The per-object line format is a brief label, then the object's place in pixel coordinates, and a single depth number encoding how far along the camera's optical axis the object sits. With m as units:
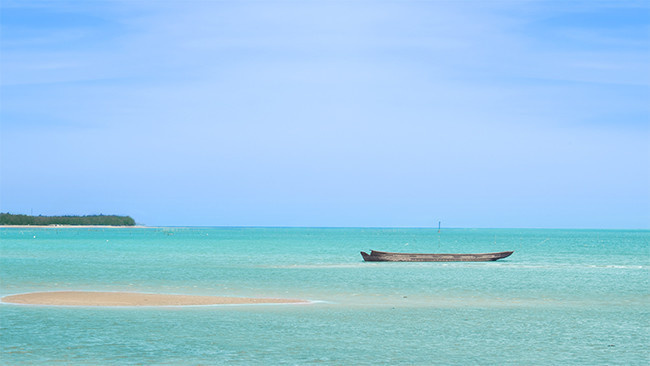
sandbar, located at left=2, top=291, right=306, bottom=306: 36.72
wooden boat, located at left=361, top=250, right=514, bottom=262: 83.06
